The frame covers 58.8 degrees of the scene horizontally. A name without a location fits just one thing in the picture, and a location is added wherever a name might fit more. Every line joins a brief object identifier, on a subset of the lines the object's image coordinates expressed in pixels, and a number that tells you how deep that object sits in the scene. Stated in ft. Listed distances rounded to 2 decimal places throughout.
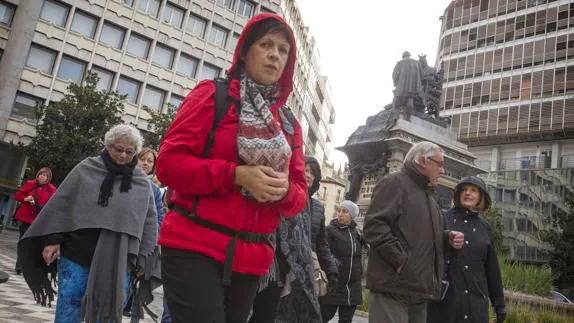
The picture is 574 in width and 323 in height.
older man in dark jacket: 11.73
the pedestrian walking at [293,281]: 9.61
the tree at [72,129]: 79.36
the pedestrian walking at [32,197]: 29.68
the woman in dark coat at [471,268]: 13.83
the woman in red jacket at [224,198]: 6.29
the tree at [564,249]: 86.22
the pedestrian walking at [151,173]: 16.59
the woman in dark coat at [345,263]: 19.48
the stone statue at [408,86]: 43.34
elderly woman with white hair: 11.49
